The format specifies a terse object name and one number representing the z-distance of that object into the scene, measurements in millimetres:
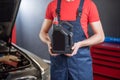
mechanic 1942
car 1932
